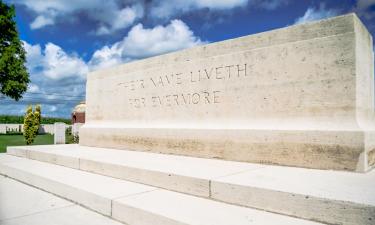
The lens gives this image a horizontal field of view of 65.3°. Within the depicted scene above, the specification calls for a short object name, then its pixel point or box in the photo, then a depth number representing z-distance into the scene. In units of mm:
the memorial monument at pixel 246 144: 2709
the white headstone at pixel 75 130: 17419
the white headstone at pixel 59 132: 13523
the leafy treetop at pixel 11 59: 23953
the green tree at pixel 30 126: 15523
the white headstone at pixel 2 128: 37869
